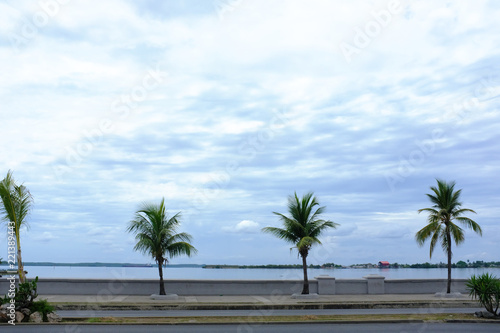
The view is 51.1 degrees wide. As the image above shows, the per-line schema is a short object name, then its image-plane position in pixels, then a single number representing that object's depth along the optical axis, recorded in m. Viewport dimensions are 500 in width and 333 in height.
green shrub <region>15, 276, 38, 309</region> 16.61
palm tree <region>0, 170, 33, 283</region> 21.38
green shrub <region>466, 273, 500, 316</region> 18.14
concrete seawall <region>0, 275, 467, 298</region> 25.20
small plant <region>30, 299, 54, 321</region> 16.70
